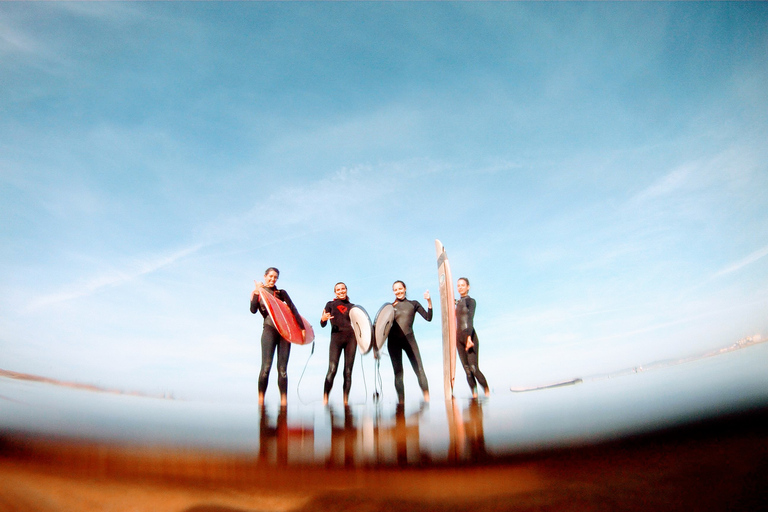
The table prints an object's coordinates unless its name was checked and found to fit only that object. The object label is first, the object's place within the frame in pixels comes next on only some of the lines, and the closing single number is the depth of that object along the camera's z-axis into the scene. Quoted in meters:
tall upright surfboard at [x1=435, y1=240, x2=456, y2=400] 6.71
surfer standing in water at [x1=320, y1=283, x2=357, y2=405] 5.47
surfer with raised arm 5.62
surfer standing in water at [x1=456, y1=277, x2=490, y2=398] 5.76
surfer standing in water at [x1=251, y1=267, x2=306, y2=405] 4.95
